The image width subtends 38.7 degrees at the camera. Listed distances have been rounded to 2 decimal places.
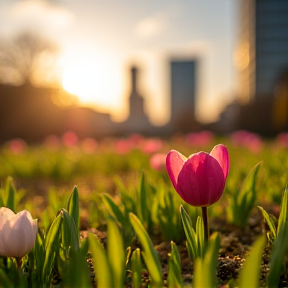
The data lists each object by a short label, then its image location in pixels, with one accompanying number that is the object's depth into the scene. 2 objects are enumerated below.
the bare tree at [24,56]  19.86
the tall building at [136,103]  106.50
